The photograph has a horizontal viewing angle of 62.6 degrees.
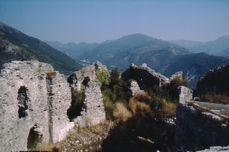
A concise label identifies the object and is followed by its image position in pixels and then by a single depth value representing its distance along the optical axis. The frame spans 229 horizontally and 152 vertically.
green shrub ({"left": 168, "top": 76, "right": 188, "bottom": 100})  15.92
